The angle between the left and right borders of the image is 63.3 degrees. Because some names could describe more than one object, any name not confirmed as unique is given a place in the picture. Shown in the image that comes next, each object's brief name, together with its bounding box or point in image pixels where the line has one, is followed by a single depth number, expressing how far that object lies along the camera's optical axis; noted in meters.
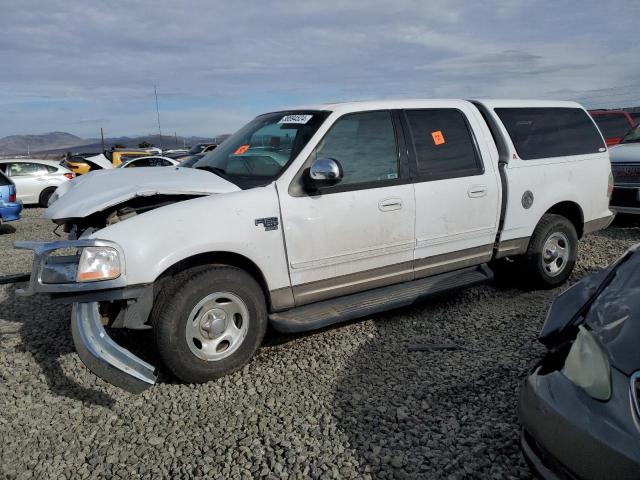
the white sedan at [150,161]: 19.72
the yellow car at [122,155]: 24.34
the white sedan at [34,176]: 13.80
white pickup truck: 3.22
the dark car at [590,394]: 1.84
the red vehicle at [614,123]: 11.65
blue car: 9.79
